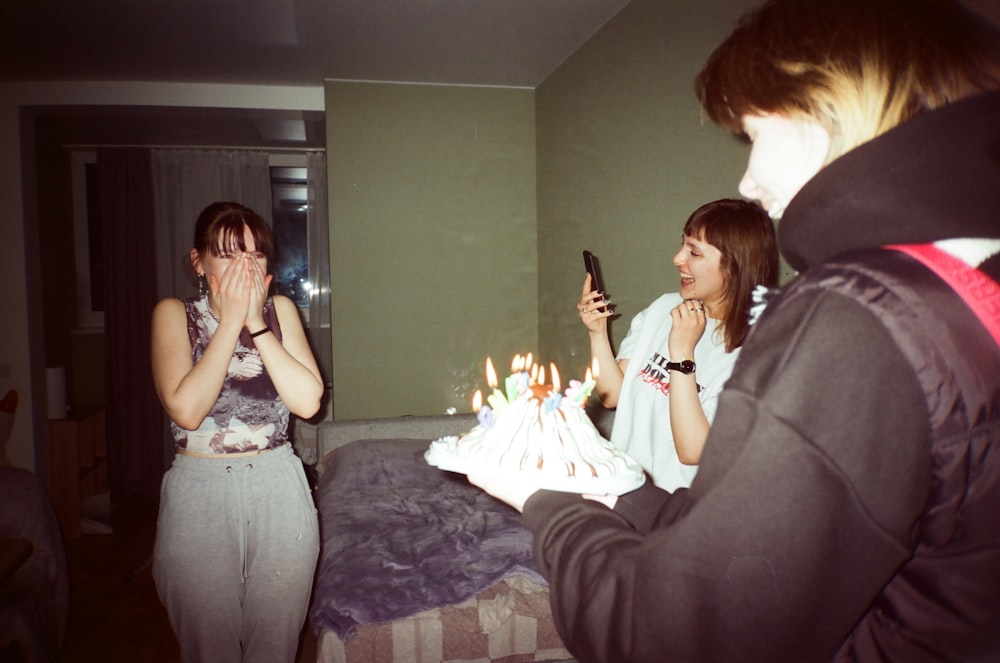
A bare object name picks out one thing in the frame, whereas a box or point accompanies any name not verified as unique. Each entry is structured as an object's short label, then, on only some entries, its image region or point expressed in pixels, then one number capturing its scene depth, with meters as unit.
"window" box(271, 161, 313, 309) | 6.20
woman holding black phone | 1.88
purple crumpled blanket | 2.20
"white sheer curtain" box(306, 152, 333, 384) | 5.93
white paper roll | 4.58
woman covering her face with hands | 1.75
